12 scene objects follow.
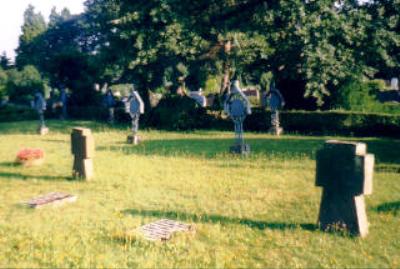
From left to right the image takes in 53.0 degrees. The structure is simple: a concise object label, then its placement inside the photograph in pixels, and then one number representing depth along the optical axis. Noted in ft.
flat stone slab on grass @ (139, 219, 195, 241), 22.30
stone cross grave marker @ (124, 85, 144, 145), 62.69
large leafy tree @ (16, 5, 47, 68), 195.00
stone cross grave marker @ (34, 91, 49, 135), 79.17
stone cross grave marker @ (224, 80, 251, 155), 50.11
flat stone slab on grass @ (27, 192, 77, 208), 29.22
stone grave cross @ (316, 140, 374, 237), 22.50
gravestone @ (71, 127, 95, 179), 37.55
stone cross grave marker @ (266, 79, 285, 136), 70.23
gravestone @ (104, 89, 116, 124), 99.81
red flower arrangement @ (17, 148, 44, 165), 44.52
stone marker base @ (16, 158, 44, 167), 44.75
